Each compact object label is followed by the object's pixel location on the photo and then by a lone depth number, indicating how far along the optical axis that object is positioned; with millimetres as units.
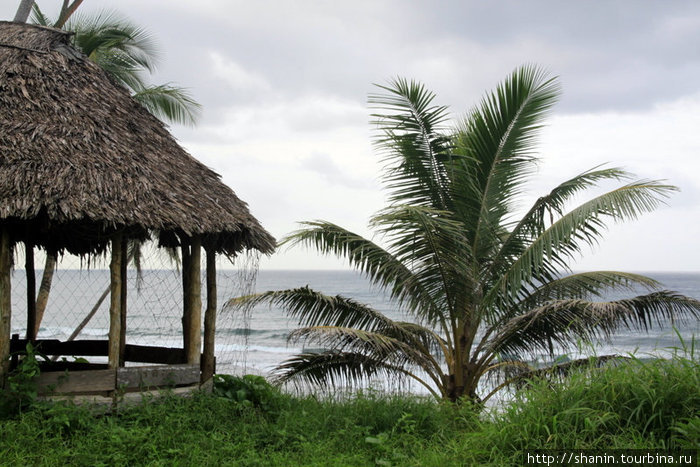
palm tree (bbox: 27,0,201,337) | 13336
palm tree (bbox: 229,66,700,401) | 7766
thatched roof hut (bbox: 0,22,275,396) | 6340
